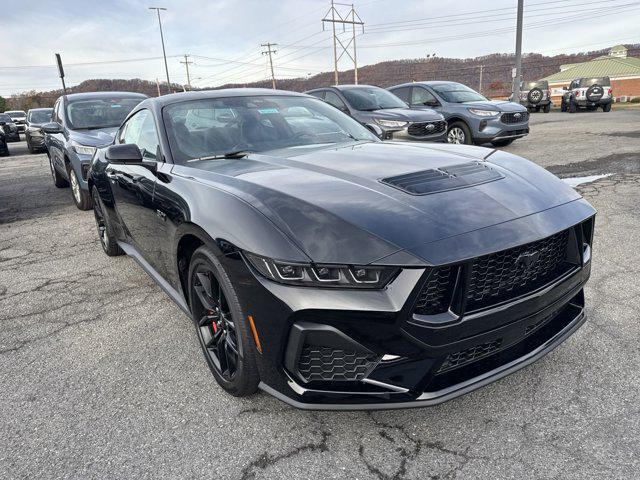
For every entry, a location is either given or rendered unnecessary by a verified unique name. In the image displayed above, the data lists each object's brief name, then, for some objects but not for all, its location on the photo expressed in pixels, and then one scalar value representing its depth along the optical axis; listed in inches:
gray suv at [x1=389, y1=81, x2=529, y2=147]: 391.9
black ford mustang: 67.4
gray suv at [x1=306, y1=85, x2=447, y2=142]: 338.0
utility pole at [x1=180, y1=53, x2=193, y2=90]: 2738.7
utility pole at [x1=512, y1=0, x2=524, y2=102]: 736.3
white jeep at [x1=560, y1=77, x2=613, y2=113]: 897.5
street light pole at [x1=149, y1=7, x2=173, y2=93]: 1599.4
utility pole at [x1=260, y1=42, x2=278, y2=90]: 2390.5
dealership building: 2413.9
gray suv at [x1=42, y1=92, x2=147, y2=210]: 247.8
